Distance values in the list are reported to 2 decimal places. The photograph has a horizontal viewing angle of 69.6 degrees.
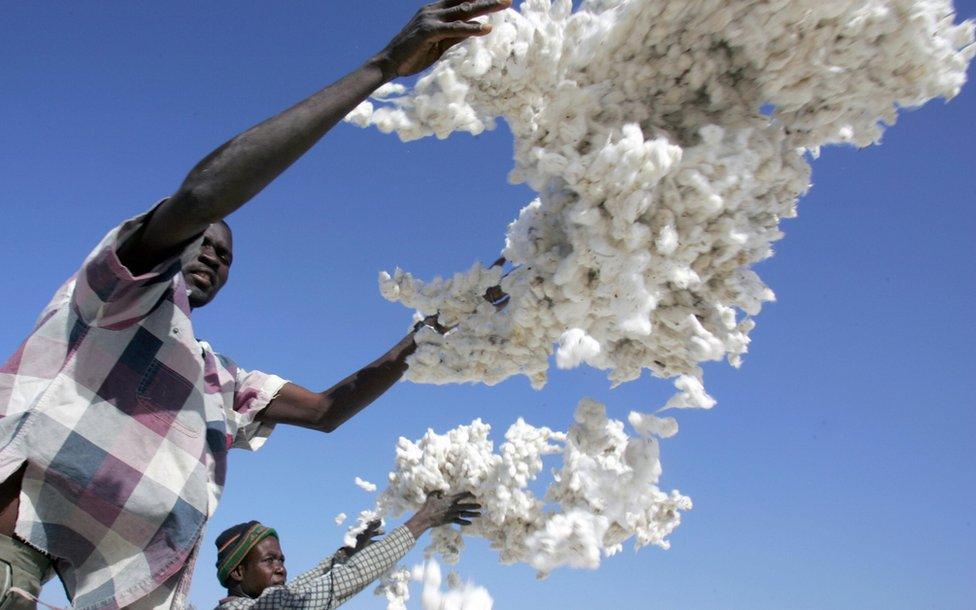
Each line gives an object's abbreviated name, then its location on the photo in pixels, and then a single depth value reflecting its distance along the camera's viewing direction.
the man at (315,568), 2.26
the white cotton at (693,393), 1.70
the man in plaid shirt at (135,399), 1.32
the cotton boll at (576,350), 1.56
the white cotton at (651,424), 1.85
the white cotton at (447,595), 1.99
